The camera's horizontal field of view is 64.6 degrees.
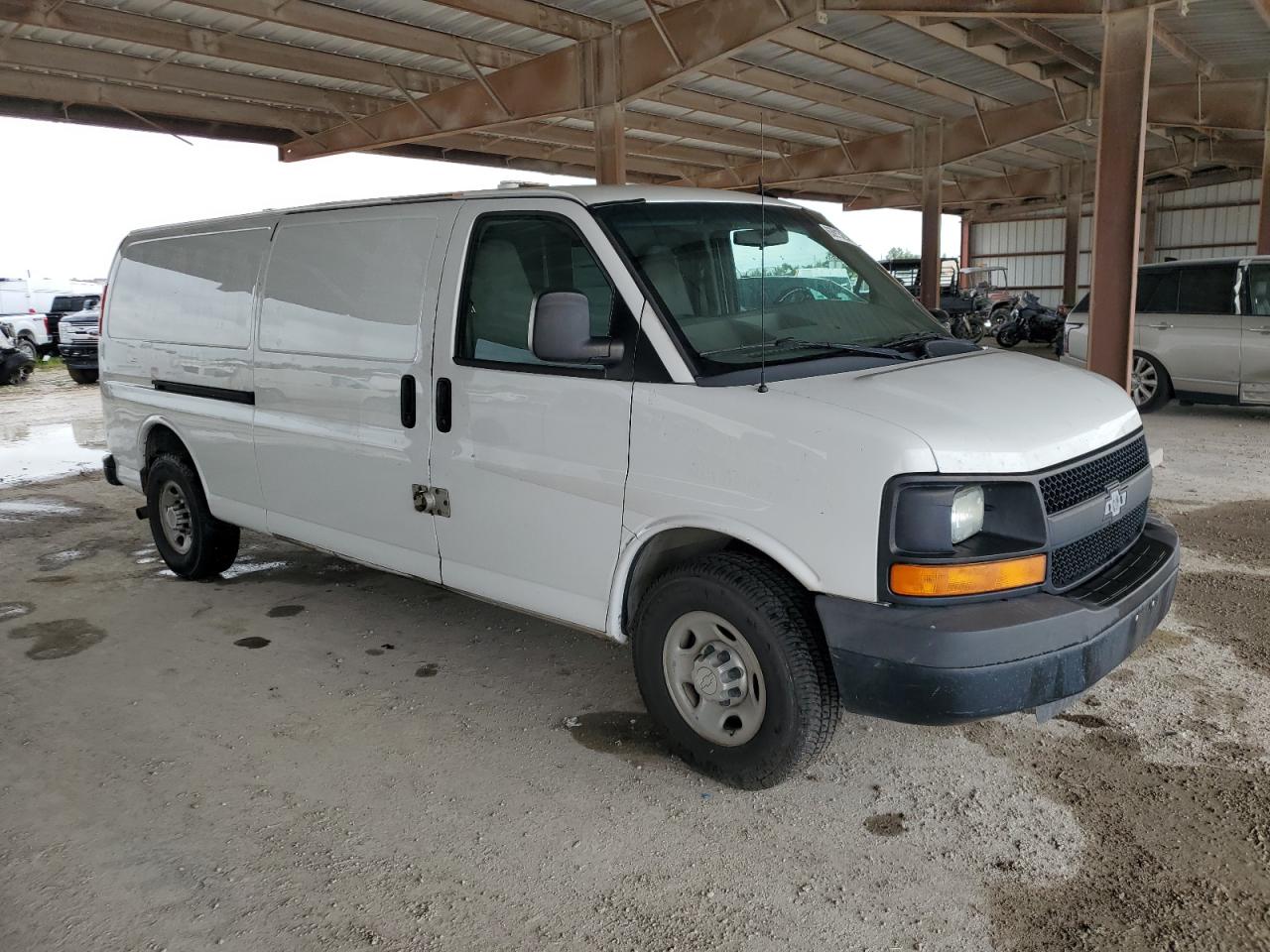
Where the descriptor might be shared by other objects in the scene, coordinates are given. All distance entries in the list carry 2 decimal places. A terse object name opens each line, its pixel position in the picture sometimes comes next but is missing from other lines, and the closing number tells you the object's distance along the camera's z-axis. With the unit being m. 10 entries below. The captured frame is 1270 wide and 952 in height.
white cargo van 2.89
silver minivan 10.16
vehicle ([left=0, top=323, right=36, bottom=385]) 17.97
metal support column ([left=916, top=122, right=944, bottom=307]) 18.77
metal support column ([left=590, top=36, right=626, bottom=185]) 12.28
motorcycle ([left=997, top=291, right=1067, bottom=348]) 21.03
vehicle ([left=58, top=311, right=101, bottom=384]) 18.27
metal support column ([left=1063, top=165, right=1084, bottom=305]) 26.70
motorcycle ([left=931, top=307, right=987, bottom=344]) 23.59
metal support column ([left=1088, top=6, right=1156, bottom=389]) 9.27
